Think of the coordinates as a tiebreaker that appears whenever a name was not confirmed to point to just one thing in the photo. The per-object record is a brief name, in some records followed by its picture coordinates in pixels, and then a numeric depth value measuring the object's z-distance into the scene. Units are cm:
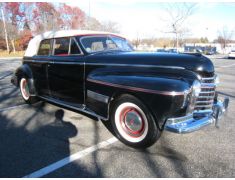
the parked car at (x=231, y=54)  2948
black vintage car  326
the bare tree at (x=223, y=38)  6662
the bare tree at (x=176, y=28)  2986
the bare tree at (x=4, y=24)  3172
